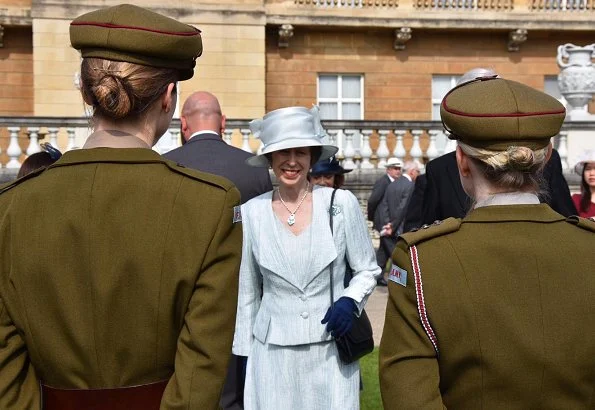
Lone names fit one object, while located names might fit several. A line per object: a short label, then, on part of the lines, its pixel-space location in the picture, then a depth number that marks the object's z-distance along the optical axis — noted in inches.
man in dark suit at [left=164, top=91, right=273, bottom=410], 190.9
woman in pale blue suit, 161.3
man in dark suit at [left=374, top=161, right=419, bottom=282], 466.6
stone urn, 542.6
